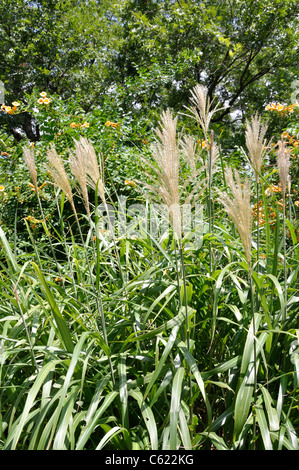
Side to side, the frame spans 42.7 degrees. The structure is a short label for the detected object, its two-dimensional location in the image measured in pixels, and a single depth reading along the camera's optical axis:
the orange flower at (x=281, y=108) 2.88
